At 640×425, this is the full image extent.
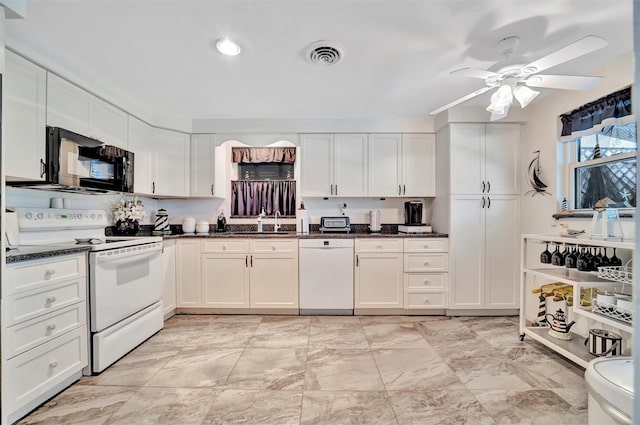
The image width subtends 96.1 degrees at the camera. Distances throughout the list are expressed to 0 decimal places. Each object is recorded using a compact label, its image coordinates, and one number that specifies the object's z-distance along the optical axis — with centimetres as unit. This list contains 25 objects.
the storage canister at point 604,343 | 195
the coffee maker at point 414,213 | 361
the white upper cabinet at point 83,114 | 211
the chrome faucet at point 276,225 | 376
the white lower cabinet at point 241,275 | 325
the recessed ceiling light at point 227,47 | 190
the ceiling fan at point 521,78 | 152
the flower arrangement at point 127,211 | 303
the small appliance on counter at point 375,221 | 363
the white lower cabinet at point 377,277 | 324
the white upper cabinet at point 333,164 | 351
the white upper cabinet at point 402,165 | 353
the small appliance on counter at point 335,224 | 355
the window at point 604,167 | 218
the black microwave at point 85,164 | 205
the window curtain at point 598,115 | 208
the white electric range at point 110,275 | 204
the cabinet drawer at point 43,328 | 154
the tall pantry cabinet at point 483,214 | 318
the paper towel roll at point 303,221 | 358
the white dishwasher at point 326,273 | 324
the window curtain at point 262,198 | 390
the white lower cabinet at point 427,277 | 323
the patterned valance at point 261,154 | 391
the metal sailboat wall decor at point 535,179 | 290
